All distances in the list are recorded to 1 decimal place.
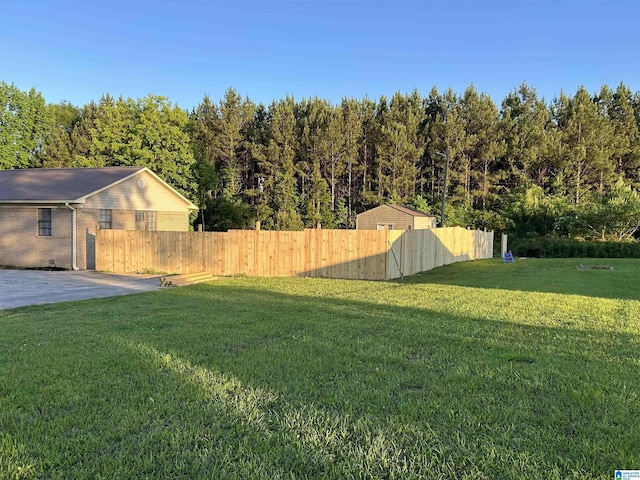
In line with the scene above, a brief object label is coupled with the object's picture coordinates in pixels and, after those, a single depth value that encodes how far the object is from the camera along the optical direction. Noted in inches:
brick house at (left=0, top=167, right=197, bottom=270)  687.1
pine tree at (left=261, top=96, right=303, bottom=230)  1619.1
